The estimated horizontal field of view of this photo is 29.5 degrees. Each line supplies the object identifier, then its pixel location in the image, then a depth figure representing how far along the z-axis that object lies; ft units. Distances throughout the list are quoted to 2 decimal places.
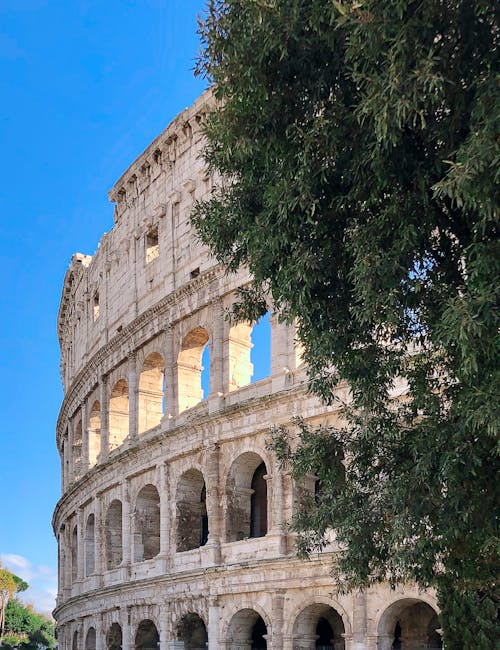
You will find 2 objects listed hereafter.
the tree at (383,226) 28.73
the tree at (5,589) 199.21
